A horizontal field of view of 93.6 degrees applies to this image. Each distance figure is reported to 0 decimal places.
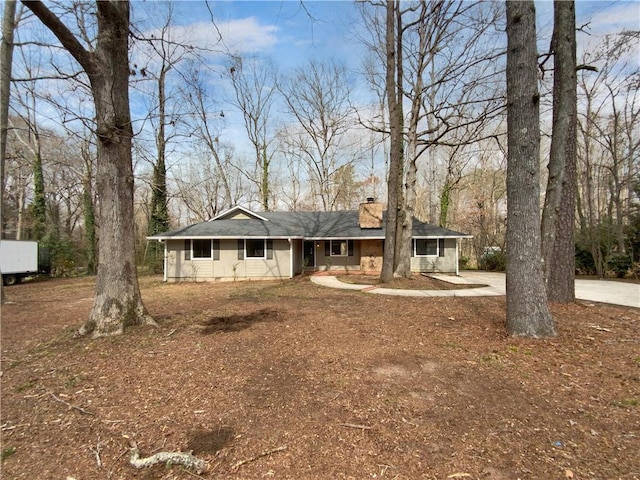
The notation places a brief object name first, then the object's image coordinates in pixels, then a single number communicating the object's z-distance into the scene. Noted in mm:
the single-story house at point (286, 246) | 14781
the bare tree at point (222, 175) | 24500
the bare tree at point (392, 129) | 11453
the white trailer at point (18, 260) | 14211
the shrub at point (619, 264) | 14938
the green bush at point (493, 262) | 18953
